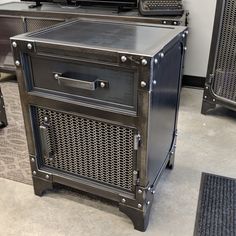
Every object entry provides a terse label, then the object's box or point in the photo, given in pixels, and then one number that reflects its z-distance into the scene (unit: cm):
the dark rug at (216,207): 129
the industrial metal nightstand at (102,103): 108
